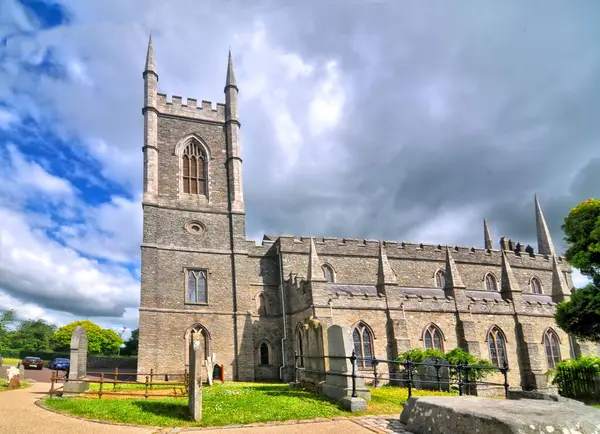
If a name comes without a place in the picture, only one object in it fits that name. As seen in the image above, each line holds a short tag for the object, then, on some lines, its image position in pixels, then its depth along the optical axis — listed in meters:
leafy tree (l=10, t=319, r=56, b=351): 63.91
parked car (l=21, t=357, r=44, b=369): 30.41
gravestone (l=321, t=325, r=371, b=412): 9.76
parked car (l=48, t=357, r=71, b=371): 26.65
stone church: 23.59
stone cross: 13.77
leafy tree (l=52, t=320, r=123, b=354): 61.38
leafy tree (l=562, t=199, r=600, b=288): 17.12
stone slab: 4.62
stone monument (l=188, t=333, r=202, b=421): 8.98
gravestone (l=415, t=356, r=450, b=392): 16.17
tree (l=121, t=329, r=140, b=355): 61.11
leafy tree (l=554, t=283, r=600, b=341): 17.42
